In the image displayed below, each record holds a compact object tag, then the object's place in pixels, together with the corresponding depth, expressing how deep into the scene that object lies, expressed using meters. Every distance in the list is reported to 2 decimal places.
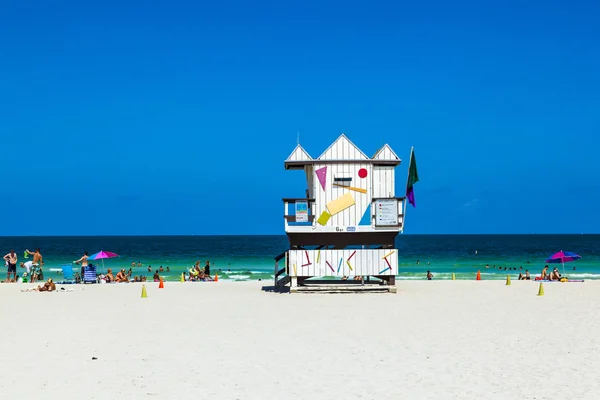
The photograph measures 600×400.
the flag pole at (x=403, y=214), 26.36
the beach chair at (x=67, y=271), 34.84
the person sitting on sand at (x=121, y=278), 36.78
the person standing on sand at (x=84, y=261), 34.81
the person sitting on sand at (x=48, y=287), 29.23
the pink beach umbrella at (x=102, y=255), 36.05
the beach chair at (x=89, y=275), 35.19
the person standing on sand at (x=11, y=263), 35.98
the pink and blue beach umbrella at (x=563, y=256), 37.32
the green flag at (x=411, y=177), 27.99
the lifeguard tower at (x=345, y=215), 26.45
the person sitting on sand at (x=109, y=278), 36.47
